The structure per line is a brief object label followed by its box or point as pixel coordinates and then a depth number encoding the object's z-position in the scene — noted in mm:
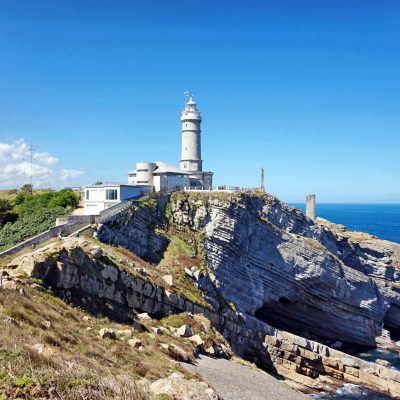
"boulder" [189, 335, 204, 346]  24641
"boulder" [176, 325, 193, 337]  25047
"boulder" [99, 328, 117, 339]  18073
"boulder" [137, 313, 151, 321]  25181
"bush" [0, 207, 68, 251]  36812
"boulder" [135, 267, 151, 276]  29125
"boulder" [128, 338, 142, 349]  18836
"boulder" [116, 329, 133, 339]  19767
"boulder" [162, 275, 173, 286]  31816
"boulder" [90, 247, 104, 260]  25812
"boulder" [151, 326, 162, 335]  23469
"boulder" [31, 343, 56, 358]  11214
